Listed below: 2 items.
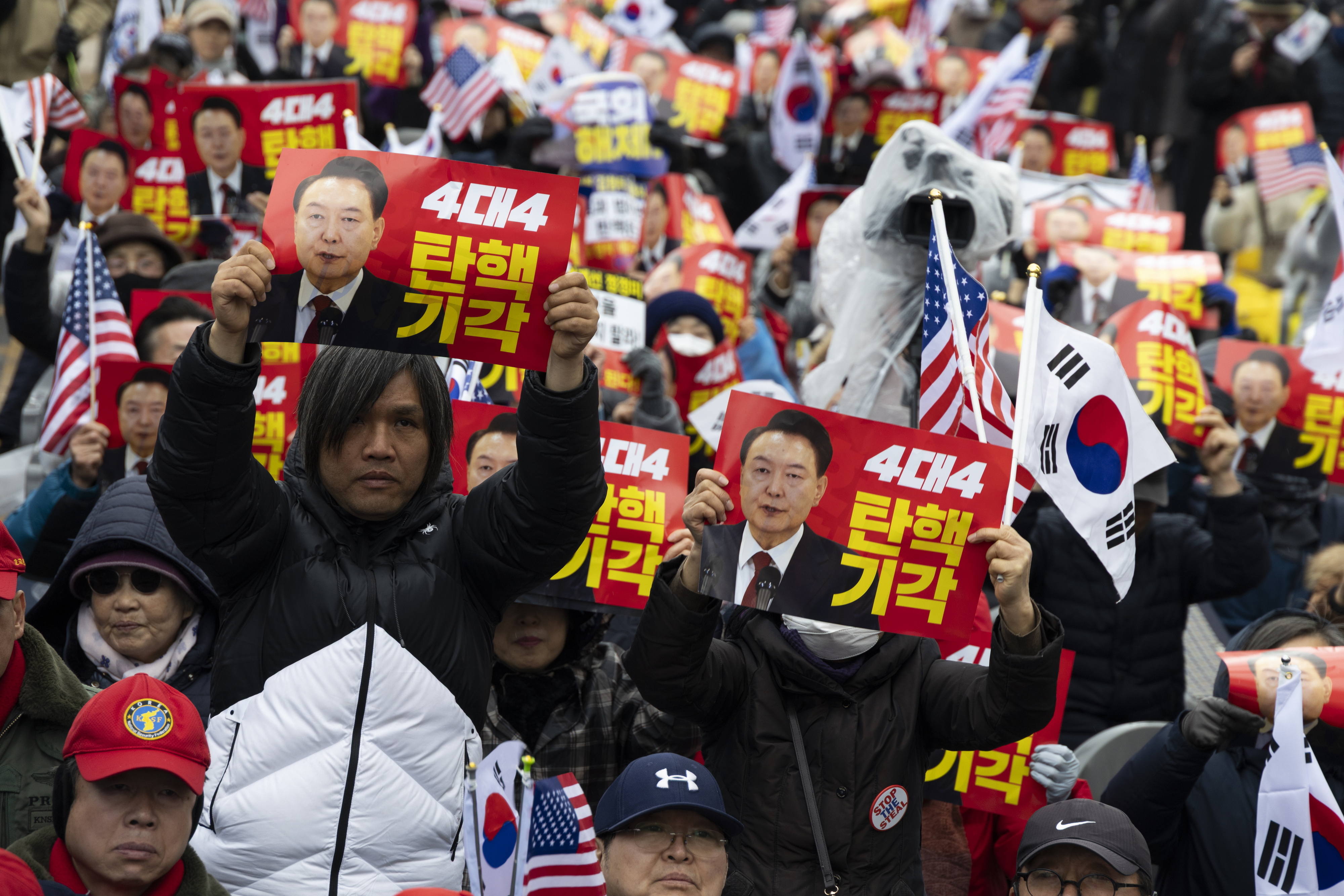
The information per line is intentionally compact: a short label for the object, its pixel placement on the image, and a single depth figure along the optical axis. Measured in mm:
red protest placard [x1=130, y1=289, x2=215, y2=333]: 12031
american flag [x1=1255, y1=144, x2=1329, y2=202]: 22766
